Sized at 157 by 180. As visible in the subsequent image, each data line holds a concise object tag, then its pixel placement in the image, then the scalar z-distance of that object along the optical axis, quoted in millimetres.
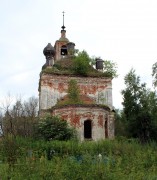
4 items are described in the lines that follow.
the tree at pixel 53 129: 29859
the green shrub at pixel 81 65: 37688
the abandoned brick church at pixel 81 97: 32750
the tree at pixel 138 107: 34531
